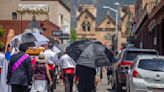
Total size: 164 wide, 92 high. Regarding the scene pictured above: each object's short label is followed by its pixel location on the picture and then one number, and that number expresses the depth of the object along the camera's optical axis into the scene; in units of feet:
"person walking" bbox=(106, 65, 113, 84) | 107.26
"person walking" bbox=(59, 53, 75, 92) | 67.67
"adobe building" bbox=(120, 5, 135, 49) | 440.86
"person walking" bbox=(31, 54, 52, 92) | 50.98
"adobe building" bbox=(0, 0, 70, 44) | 234.79
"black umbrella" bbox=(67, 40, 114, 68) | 54.39
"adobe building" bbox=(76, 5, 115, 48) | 484.74
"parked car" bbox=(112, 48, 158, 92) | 78.02
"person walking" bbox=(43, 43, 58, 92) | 66.18
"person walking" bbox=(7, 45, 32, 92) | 46.24
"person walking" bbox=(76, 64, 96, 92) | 54.39
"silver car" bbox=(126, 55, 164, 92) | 63.46
